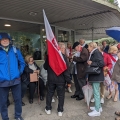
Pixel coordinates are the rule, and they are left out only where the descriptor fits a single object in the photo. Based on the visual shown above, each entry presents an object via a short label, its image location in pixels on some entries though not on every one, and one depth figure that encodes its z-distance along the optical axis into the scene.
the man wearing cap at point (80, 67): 3.16
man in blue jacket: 2.32
